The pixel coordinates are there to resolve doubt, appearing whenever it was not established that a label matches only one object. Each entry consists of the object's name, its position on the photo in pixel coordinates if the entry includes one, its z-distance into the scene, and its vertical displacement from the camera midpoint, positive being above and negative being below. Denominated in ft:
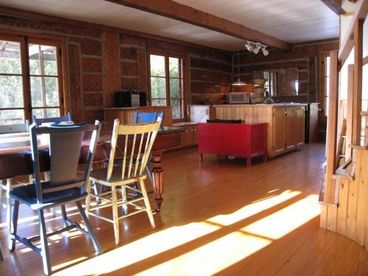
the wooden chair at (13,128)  10.76 -0.42
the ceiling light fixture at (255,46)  23.02 +4.50
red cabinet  17.80 -1.61
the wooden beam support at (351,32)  7.65 +2.01
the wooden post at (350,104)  9.00 +0.08
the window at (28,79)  16.42 +1.89
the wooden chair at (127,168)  8.14 -1.52
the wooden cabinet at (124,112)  19.67 +0.05
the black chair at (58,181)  6.86 -1.49
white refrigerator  25.54 -0.10
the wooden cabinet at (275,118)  18.99 -0.55
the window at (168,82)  24.20 +2.21
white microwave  27.68 +1.04
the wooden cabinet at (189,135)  24.31 -1.76
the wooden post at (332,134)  8.93 -0.72
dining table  6.99 -0.91
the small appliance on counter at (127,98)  20.25 +0.89
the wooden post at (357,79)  8.16 +0.69
